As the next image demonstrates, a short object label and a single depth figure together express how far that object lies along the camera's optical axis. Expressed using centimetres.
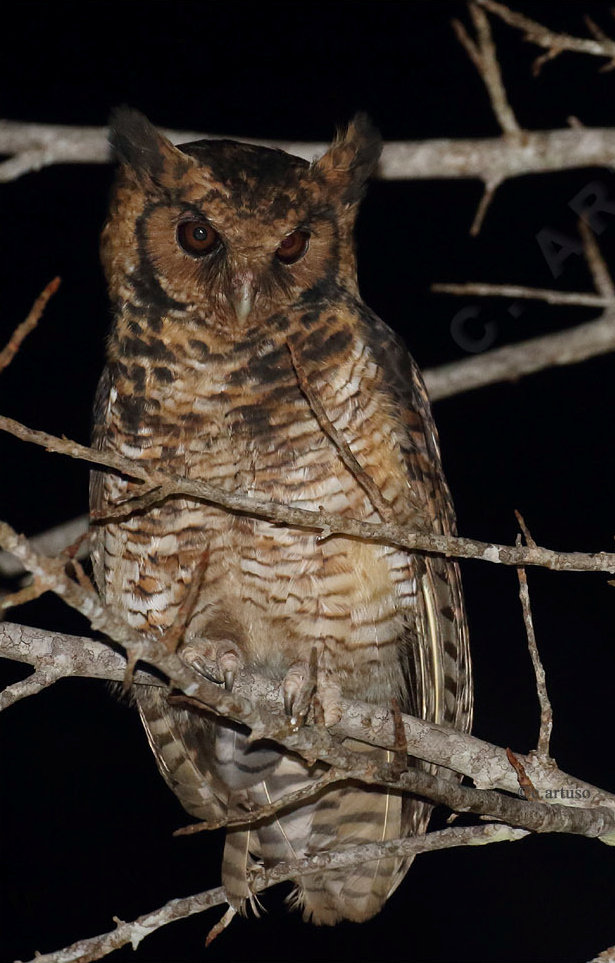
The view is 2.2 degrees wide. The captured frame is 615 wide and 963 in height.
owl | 769
